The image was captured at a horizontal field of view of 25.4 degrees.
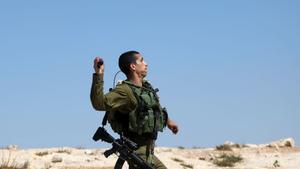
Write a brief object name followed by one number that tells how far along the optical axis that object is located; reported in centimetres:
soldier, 614
